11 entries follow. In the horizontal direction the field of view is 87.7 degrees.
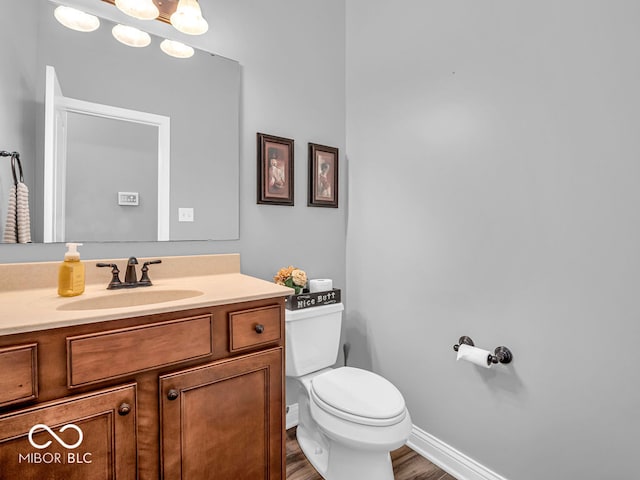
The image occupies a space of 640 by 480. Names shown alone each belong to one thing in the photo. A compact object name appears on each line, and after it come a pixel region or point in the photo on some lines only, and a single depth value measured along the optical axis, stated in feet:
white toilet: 4.14
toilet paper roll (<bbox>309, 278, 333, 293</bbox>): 5.94
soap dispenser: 3.68
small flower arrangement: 5.58
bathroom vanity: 2.66
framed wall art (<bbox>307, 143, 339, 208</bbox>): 6.51
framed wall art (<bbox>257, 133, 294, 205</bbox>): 5.87
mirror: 4.36
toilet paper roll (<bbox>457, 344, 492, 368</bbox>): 4.51
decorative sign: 5.27
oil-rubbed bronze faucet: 4.23
